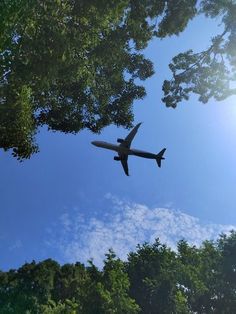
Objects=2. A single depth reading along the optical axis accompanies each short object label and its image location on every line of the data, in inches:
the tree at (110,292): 1052.8
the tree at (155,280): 1235.7
